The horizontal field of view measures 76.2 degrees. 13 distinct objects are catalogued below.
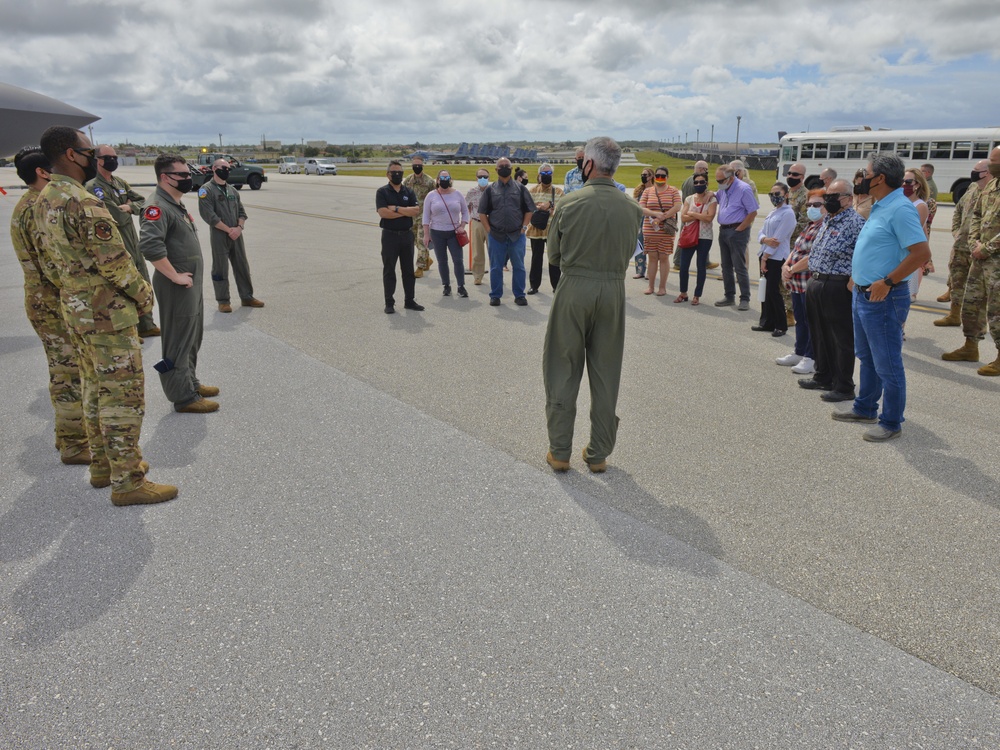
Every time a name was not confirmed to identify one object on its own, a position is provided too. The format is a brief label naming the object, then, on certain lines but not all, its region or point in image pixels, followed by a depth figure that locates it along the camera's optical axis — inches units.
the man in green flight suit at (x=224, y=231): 324.8
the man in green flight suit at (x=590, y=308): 147.8
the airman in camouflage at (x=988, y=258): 241.4
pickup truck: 1349.7
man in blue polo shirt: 171.2
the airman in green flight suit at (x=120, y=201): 277.3
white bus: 892.6
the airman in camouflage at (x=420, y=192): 421.7
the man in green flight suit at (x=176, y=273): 194.7
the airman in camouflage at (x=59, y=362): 171.0
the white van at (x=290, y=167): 2357.3
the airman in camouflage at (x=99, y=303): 134.0
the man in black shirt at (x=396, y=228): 332.2
